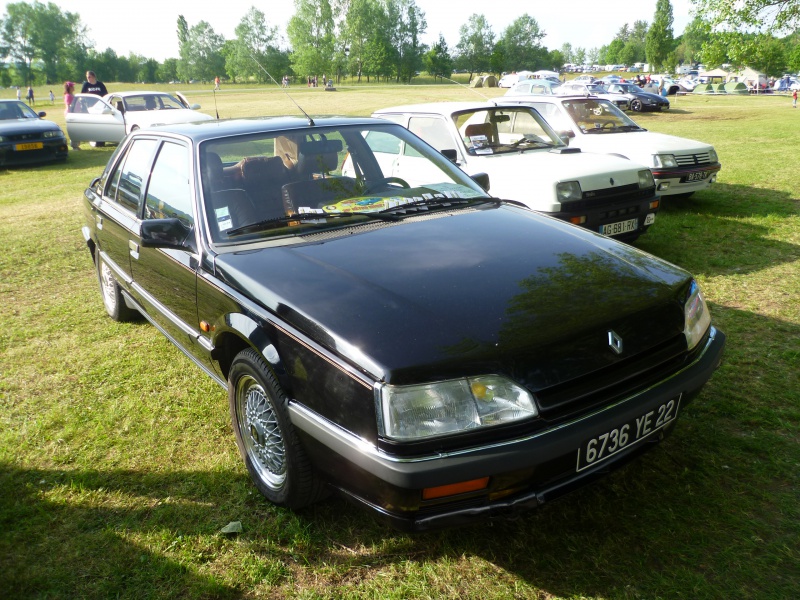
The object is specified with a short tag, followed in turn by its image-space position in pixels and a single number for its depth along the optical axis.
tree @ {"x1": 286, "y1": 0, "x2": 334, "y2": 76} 77.62
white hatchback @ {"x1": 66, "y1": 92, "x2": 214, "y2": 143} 14.95
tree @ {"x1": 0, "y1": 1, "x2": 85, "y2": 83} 93.62
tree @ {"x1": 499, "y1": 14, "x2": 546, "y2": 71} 119.81
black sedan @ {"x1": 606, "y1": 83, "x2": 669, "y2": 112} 27.47
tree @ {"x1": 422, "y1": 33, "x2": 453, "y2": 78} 93.31
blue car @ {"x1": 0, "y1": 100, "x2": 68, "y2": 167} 13.58
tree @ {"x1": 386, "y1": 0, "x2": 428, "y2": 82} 97.50
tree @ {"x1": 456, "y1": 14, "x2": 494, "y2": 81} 110.31
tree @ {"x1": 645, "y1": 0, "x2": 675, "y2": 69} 77.25
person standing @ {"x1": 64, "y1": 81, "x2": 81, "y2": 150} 16.83
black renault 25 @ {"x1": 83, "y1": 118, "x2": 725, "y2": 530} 1.99
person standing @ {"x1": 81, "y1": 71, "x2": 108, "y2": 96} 16.48
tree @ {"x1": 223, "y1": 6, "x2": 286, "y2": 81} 78.12
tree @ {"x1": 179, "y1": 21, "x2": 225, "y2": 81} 92.88
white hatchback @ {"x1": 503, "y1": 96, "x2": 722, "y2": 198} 7.74
